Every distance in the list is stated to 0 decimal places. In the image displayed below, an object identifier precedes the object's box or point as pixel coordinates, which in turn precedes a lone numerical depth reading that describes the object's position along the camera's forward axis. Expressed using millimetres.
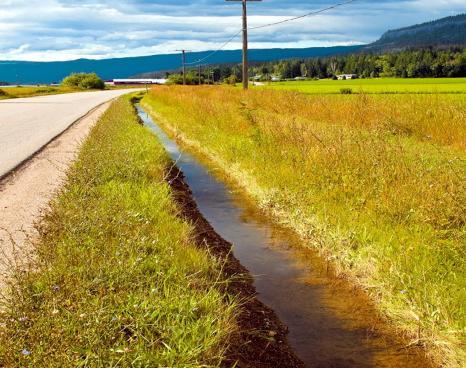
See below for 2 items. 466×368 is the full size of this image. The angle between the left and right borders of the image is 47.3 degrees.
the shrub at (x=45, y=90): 67375
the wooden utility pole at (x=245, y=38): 27250
